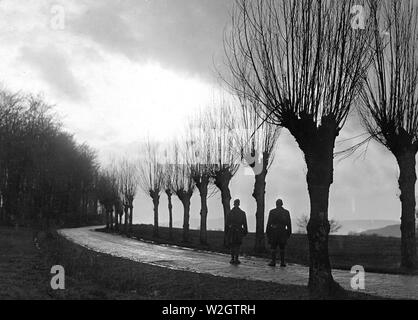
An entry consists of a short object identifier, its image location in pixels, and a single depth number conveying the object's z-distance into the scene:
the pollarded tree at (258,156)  24.83
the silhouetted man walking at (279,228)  16.19
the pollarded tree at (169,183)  42.31
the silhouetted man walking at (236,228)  16.92
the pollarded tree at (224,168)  29.69
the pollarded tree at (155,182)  46.17
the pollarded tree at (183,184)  39.06
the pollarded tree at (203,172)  31.50
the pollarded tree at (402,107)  16.66
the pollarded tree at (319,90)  10.51
